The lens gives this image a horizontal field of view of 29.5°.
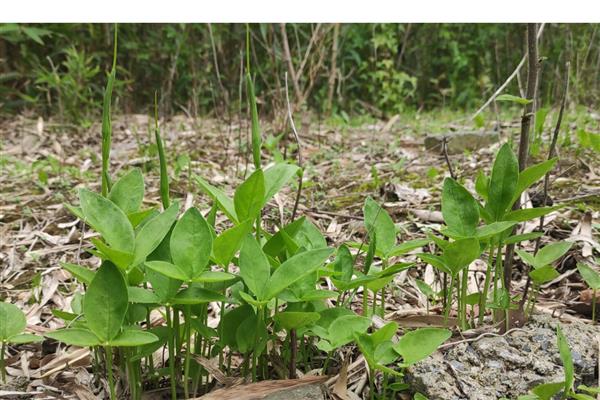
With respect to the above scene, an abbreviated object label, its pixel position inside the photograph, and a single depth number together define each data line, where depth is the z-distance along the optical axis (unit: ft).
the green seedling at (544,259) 2.33
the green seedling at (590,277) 2.38
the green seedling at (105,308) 2.00
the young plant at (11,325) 2.22
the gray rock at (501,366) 2.21
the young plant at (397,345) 2.08
